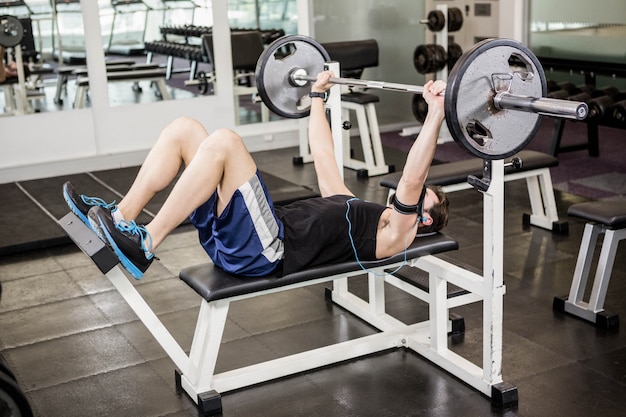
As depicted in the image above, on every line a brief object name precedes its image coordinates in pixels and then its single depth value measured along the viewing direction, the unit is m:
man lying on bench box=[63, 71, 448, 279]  2.50
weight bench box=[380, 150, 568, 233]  3.96
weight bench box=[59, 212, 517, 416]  2.54
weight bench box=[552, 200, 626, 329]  3.07
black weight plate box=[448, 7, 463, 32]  6.24
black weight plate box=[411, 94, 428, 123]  6.45
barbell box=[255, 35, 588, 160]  2.18
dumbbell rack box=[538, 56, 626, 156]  5.56
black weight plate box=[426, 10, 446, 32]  6.16
